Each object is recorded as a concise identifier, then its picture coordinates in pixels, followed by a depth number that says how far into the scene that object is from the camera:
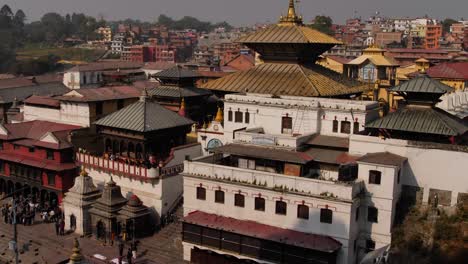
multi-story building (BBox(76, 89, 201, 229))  36.06
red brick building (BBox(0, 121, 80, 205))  40.78
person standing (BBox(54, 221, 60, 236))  36.44
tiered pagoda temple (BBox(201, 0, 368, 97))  38.16
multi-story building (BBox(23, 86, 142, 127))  44.41
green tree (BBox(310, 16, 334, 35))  151.25
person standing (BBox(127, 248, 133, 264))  30.88
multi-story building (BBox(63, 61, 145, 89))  85.94
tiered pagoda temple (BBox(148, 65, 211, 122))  46.72
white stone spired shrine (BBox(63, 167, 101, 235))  36.09
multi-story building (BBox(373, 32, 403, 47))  140.12
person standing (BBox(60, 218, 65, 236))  36.37
